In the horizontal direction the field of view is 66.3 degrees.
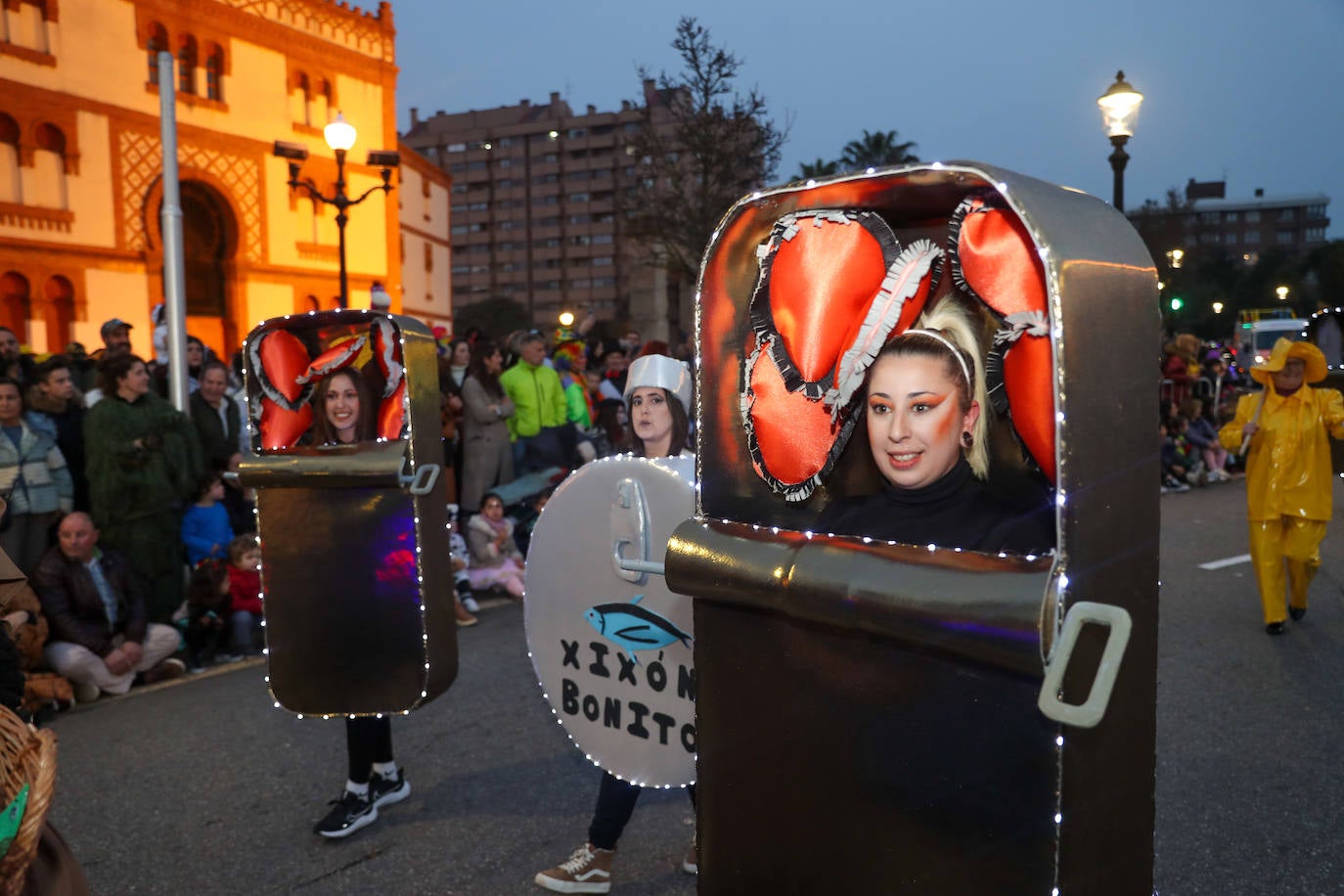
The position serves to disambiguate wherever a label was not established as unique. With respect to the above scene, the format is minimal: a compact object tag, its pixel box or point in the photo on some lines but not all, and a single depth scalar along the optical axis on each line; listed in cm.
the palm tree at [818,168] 3285
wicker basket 132
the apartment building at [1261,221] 10869
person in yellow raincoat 604
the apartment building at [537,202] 8144
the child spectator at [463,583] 684
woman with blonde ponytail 162
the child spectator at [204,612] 611
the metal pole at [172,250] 740
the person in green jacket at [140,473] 608
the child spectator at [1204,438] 1361
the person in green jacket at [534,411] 830
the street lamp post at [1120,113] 1183
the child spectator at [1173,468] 1294
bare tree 1947
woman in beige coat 795
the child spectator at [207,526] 654
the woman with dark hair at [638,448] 318
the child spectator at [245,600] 623
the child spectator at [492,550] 754
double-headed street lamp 1198
